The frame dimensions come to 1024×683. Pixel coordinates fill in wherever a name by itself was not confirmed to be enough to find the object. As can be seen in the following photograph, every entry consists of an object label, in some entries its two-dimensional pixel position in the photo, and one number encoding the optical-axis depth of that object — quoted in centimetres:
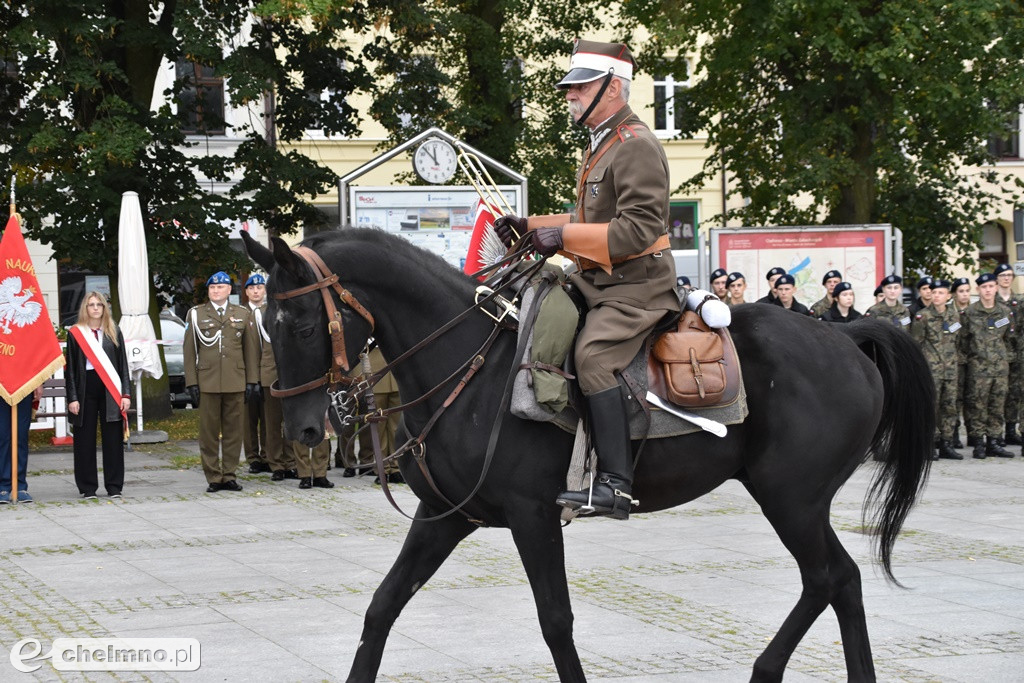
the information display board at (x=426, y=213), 1738
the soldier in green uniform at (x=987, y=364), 1750
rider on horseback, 566
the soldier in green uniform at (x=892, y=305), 1691
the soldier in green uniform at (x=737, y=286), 1672
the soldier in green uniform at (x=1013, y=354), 1814
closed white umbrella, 1828
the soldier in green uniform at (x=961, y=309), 1789
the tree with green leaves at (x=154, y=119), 2044
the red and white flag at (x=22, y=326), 1407
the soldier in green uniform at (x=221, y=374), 1475
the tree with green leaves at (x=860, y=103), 2292
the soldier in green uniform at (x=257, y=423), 1542
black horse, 556
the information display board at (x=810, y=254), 2025
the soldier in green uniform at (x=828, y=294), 1691
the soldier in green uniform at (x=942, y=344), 1734
